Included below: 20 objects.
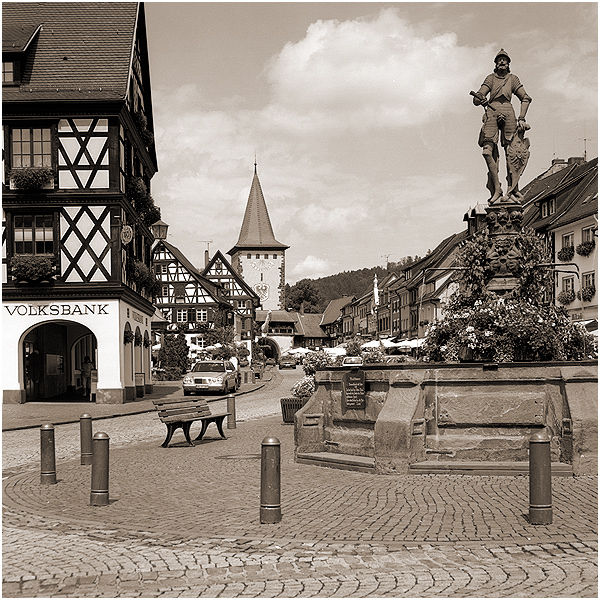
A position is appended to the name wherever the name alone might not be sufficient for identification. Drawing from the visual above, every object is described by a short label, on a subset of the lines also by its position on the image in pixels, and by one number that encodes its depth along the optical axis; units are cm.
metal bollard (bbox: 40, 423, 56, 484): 1114
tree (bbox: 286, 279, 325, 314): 16212
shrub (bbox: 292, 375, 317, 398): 1936
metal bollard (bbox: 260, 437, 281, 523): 804
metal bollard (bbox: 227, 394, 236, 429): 1908
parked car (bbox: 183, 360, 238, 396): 3534
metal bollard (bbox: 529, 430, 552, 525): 779
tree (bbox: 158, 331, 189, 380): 5722
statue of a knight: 1324
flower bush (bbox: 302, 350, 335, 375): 2142
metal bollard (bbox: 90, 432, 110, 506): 934
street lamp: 3364
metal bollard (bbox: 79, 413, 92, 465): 1314
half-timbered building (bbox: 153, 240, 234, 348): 7575
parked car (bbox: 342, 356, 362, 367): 2365
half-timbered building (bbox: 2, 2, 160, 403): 2839
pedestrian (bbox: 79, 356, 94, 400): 3550
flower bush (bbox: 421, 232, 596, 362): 1242
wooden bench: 1469
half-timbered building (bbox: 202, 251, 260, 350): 9281
